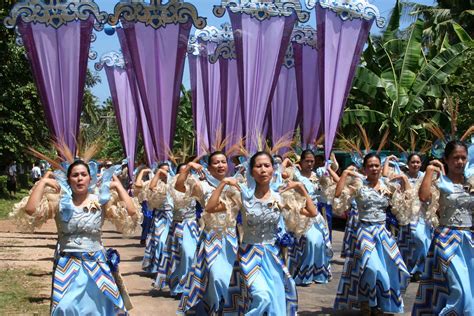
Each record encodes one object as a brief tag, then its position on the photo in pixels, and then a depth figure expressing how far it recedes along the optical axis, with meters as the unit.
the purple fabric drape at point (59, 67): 7.71
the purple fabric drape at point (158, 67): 8.45
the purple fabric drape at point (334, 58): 9.08
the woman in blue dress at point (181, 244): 8.66
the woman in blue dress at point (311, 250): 9.71
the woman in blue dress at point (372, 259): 7.29
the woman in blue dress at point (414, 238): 9.75
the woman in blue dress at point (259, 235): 5.92
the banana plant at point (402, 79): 17.16
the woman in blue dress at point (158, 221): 9.77
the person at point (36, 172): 28.90
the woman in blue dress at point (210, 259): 6.89
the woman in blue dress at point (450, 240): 6.14
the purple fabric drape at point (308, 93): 10.16
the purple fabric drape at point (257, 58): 8.46
